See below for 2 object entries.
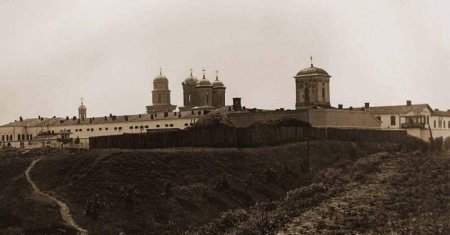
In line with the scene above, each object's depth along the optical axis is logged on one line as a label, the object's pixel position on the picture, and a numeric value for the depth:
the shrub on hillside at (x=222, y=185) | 38.22
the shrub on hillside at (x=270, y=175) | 42.12
